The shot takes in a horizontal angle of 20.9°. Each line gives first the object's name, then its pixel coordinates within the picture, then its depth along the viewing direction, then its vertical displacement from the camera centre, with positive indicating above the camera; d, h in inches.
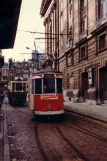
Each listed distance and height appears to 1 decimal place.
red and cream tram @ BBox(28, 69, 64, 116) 639.1 -10.3
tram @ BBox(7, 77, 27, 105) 1301.7 -11.7
